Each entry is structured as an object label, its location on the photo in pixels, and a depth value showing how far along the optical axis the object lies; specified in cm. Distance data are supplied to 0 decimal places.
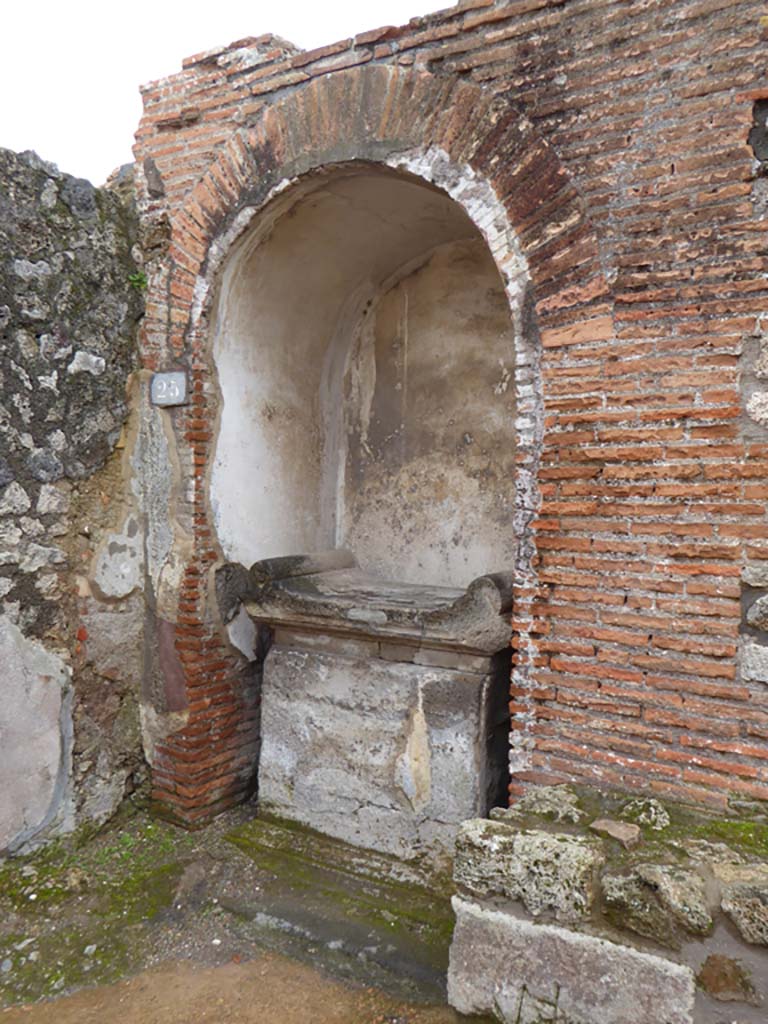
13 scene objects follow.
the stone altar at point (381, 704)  346
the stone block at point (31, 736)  359
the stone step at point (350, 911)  303
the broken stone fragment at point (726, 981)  198
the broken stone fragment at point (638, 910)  205
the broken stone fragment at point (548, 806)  255
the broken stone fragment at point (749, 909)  198
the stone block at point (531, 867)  219
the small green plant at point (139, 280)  412
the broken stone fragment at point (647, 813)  251
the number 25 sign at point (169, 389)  398
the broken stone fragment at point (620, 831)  235
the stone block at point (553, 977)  204
